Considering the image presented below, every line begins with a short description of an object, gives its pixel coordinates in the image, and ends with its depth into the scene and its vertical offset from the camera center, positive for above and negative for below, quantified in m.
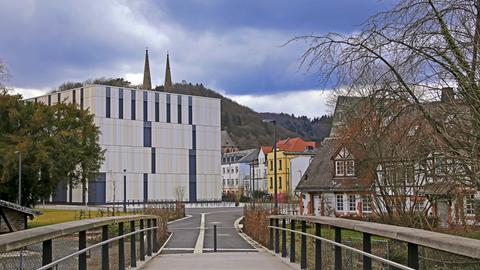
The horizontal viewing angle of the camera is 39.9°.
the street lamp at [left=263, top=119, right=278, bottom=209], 40.72 +4.18
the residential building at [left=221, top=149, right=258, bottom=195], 137.00 +4.89
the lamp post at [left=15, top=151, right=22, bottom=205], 49.40 +1.99
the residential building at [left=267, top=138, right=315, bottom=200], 101.12 +3.86
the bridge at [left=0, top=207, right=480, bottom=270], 4.90 -0.70
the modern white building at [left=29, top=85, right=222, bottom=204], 86.06 +6.69
